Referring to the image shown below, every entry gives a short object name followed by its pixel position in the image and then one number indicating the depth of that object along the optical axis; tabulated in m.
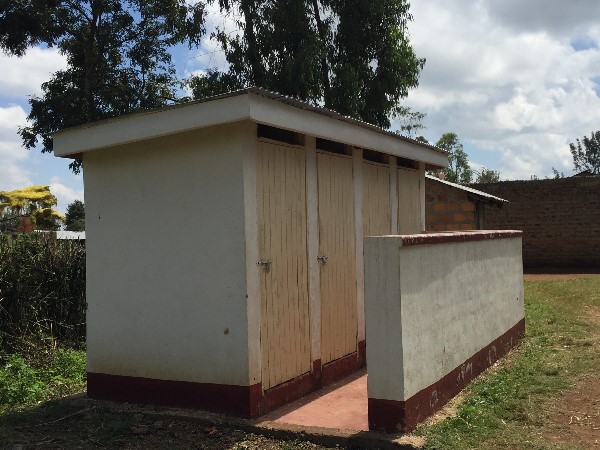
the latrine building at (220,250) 5.23
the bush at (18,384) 6.39
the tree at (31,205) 21.75
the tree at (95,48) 15.75
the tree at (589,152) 73.62
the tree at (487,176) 50.91
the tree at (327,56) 17.55
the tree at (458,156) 46.47
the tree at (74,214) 41.67
